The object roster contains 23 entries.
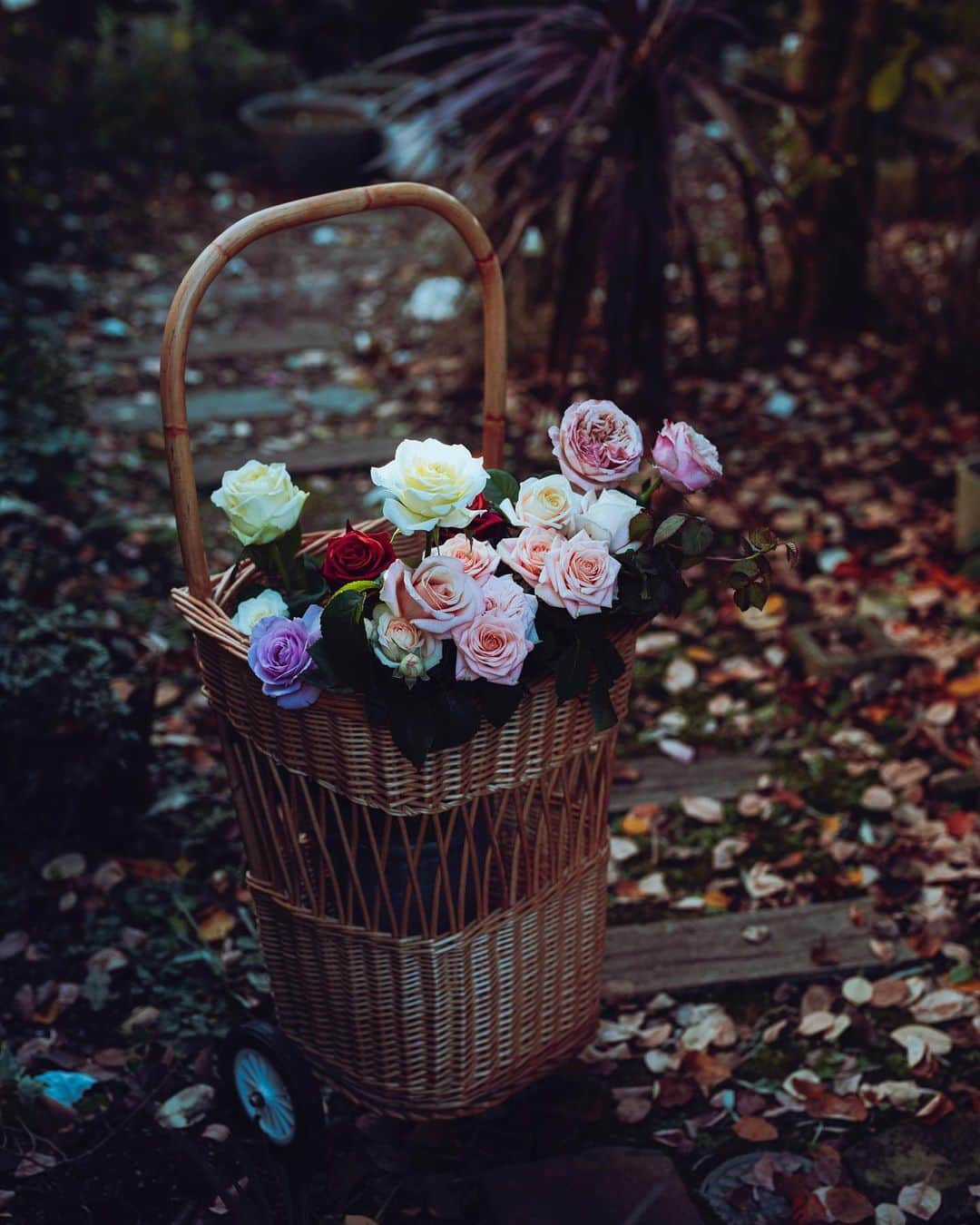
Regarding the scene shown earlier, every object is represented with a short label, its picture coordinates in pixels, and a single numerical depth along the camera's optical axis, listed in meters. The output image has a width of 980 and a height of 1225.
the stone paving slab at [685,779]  2.63
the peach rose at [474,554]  1.46
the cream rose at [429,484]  1.46
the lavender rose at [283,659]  1.43
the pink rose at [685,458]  1.53
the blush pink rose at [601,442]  1.55
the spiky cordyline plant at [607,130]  2.99
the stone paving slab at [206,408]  4.14
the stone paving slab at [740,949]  2.18
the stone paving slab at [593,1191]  1.72
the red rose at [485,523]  1.63
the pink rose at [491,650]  1.39
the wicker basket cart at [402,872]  1.53
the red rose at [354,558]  1.53
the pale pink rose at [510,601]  1.42
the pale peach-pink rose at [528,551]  1.49
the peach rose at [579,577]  1.44
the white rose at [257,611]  1.57
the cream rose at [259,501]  1.57
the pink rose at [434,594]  1.39
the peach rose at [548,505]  1.52
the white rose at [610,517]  1.51
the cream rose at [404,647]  1.40
